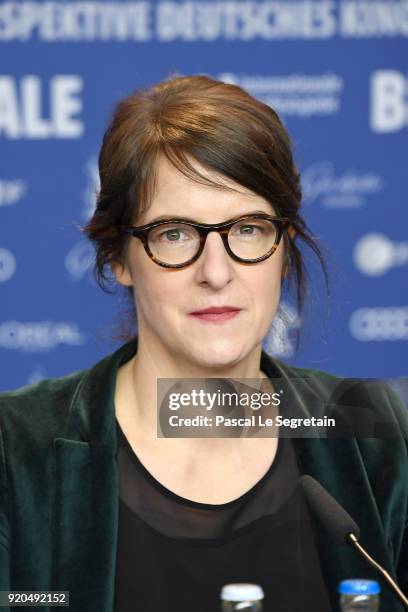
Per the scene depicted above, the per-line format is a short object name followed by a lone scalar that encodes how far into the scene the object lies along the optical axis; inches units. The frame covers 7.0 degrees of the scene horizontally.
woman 109.8
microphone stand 102.5
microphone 103.3
